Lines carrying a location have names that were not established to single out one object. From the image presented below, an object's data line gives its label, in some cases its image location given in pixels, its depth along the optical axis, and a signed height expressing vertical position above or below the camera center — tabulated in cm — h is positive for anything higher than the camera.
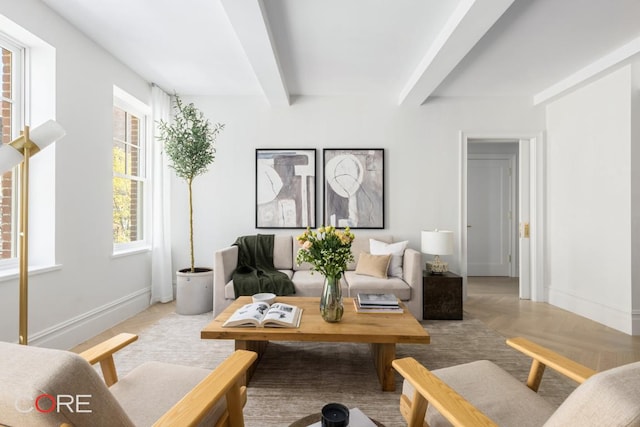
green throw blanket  338 -63
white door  625 -6
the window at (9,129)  251 +64
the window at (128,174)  373 +47
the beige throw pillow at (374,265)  360 -56
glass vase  219 -57
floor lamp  174 +24
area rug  194 -110
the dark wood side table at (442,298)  357 -90
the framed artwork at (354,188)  435 +33
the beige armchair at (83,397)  71 -44
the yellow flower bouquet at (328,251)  212 -24
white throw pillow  379 -44
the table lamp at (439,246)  378 -37
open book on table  211 -67
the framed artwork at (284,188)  435 +33
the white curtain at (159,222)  411 -10
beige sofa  339 -72
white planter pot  369 -87
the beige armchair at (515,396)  69 -60
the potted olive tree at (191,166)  366 +53
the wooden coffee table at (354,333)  200 -72
